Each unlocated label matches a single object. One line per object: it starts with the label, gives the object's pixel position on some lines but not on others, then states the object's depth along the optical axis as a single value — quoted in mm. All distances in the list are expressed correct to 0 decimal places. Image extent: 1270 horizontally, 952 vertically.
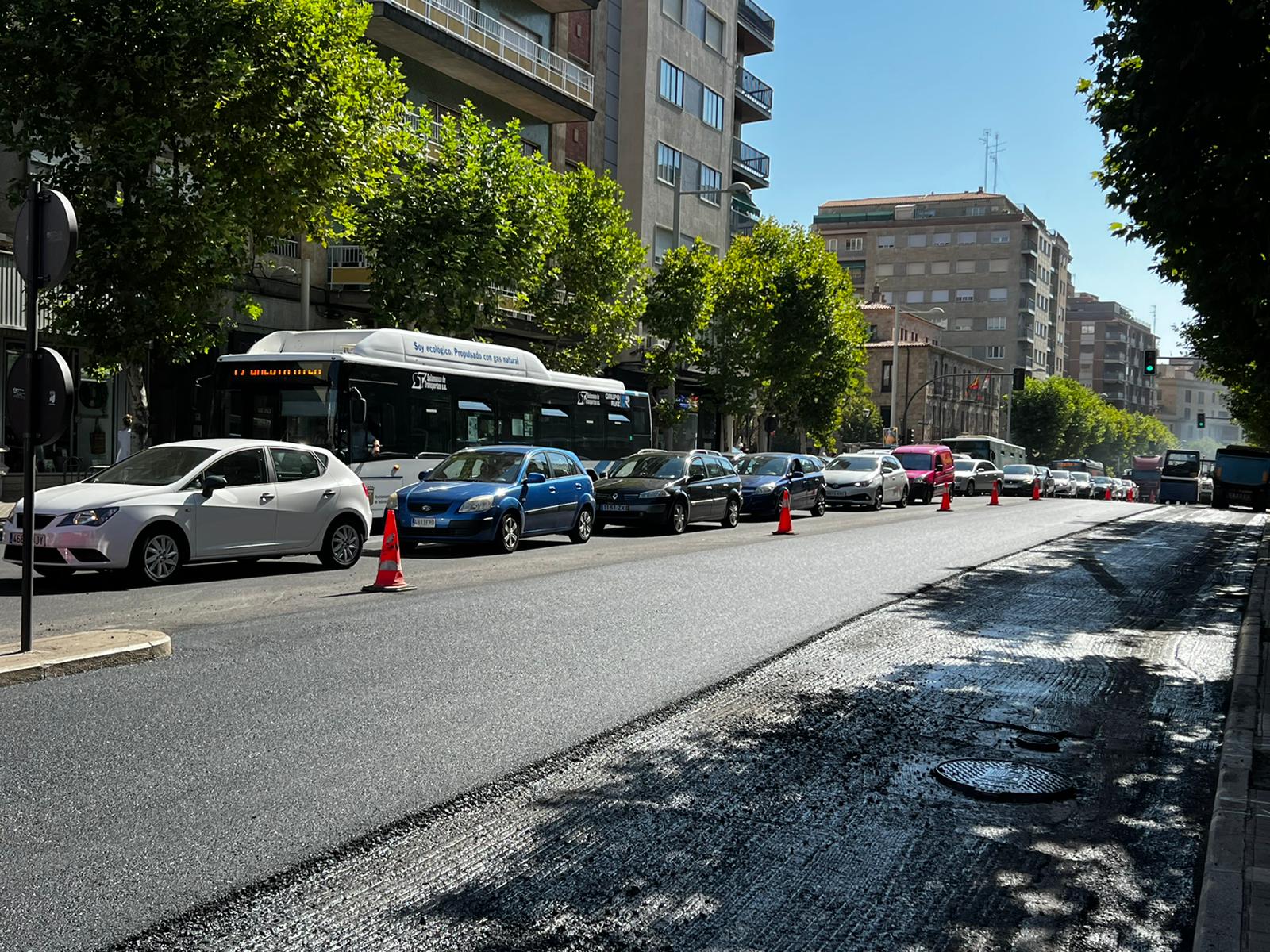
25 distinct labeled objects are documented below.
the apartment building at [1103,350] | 158625
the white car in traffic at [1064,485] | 57906
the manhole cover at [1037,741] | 5945
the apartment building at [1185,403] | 193000
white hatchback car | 10875
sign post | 7086
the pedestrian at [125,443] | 20578
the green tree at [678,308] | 36156
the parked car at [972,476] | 44531
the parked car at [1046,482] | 55719
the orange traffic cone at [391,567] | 11273
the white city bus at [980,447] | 64250
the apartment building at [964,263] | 112062
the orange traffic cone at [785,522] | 20516
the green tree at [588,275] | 31484
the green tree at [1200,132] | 7371
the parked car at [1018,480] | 49688
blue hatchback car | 15547
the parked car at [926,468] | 36906
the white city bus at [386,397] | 18438
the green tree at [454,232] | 24641
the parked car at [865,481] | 31406
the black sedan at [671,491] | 20125
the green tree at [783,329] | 41156
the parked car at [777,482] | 25156
